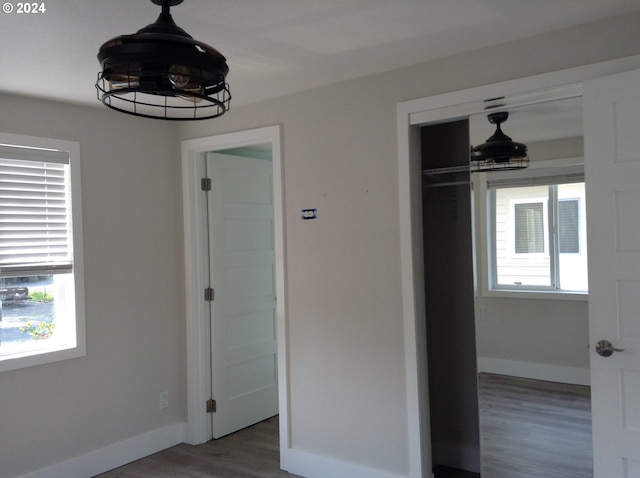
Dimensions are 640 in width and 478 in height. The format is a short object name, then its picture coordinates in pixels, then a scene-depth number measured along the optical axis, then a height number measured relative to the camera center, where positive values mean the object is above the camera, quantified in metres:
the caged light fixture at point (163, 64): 1.64 +0.56
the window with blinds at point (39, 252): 3.30 -0.01
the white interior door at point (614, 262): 2.34 -0.12
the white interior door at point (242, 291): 4.23 -0.37
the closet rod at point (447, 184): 3.24 +0.33
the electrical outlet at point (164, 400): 4.10 -1.13
